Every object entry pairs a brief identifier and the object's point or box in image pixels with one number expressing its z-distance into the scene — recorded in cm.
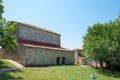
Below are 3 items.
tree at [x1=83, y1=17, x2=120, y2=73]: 1546
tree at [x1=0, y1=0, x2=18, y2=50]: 1328
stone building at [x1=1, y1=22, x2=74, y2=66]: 1600
